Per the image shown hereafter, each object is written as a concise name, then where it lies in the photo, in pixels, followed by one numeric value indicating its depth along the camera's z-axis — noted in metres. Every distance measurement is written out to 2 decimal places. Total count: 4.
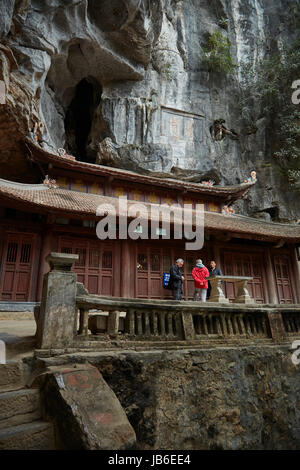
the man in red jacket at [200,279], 7.60
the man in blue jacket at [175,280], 8.02
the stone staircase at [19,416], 2.58
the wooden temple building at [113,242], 10.14
